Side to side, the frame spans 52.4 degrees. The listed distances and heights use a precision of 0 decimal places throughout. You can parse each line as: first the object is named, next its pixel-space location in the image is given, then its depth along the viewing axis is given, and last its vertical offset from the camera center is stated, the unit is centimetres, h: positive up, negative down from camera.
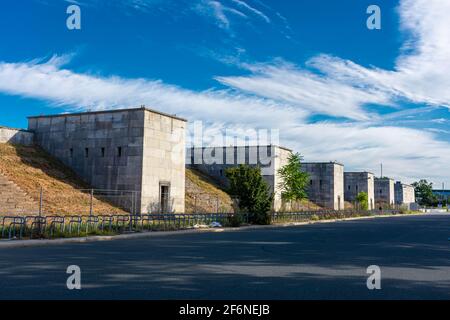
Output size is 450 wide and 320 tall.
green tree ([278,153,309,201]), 4806 +200
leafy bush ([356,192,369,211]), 7846 +17
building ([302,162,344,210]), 7250 +248
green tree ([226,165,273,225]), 3375 +41
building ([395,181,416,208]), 12254 +205
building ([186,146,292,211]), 5581 +501
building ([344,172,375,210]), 9094 +300
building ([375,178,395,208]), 10799 +242
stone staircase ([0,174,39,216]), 2634 -33
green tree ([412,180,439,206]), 14675 +221
